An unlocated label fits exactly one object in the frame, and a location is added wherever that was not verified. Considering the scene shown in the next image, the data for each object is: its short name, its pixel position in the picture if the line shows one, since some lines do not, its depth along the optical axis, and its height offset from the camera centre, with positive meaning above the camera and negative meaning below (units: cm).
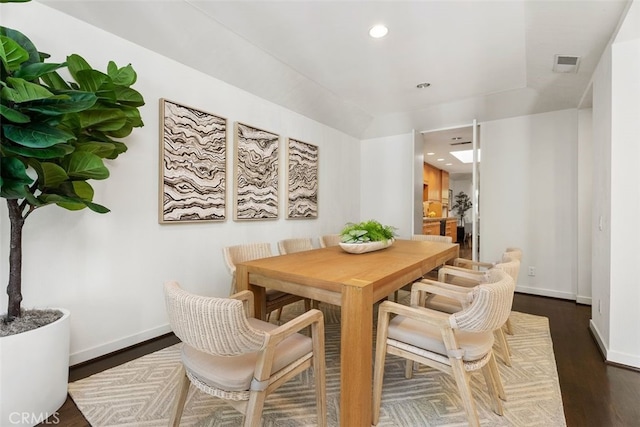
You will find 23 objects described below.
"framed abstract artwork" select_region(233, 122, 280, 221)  316 +45
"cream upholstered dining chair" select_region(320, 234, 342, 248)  321 -31
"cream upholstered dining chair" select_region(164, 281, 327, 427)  105 -63
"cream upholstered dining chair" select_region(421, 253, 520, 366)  175 -53
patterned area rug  157 -111
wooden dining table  140 -40
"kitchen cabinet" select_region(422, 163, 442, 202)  832 +93
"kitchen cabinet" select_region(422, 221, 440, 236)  644 -32
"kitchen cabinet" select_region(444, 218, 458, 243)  785 -41
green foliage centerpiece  239 -21
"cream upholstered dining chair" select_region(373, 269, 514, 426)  132 -64
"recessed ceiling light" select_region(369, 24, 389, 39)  243 +155
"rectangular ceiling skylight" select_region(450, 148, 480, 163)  668 +142
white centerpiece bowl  237 -28
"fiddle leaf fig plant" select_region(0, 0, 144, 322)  134 +44
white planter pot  138 -82
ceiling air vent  266 +143
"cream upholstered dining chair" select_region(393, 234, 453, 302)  348 -31
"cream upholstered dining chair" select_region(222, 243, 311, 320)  228 -39
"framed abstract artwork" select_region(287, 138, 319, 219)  386 +46
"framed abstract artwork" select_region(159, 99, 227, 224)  255 +44
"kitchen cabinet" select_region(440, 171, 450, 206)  952 +90
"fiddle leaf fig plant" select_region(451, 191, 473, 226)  1078 +33
